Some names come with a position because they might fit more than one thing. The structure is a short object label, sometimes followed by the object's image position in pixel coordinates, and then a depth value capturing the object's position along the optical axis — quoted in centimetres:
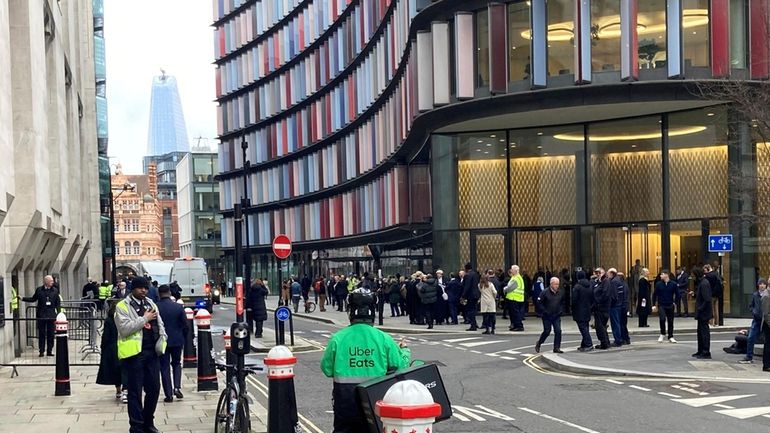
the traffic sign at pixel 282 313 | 2152
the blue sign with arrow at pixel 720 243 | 2731
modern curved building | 2928
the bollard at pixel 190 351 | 1792
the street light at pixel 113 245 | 5535
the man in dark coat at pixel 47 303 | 2014
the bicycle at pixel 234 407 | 933
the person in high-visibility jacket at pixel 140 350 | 1031
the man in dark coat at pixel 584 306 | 1988
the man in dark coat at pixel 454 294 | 2988
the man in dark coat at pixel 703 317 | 1764
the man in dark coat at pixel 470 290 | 2820
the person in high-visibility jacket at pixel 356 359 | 722
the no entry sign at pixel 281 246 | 2384
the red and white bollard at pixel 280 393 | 885
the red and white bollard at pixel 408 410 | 488
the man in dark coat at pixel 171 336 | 1323
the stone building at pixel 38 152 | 1952
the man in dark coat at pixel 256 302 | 2500
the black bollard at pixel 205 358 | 1426
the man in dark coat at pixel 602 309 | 2031
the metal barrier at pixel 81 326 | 2084
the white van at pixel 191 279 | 4803
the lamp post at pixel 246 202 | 2734
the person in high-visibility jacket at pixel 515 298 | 2538
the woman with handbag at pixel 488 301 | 2578
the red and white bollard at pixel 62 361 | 1412
